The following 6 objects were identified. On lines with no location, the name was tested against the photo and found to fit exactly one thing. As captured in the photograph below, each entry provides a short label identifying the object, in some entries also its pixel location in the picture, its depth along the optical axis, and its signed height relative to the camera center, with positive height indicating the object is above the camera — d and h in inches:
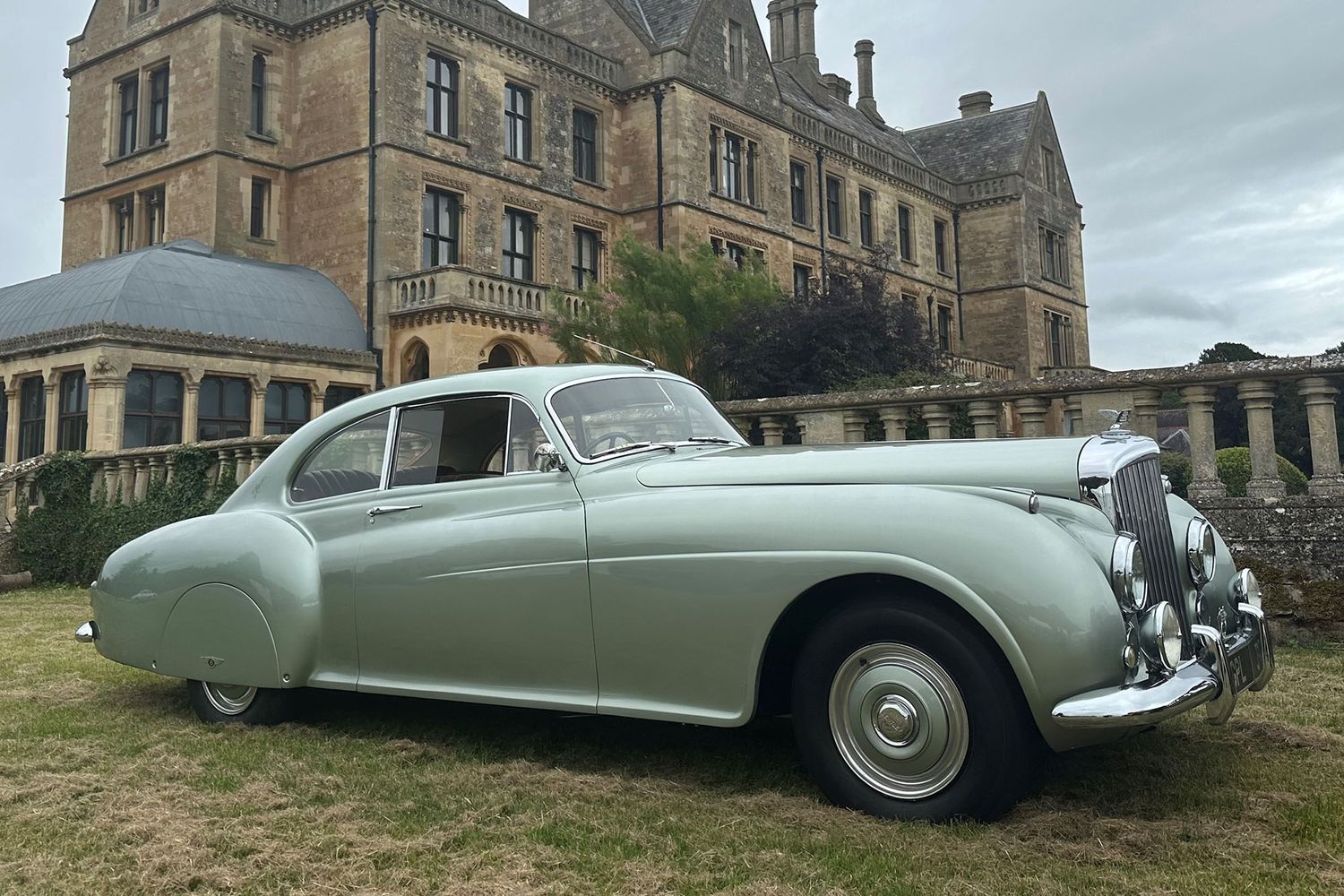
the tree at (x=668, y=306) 639.8 +141.0
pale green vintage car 129.7 -7.5
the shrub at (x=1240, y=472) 625.3 +29.6
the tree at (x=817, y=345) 587.5 +104.2
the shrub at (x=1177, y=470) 507.9 +33.0
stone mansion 746.2 +322.0
